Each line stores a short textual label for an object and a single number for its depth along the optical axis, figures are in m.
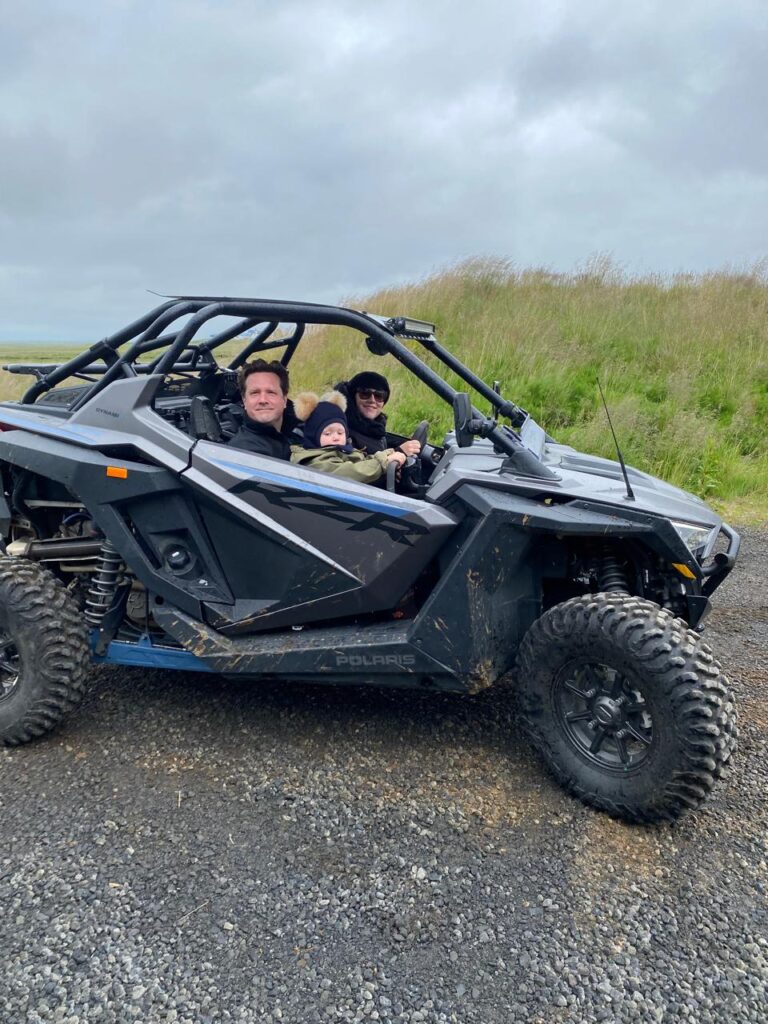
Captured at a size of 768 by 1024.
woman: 3.88
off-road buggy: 2.62
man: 3.22
